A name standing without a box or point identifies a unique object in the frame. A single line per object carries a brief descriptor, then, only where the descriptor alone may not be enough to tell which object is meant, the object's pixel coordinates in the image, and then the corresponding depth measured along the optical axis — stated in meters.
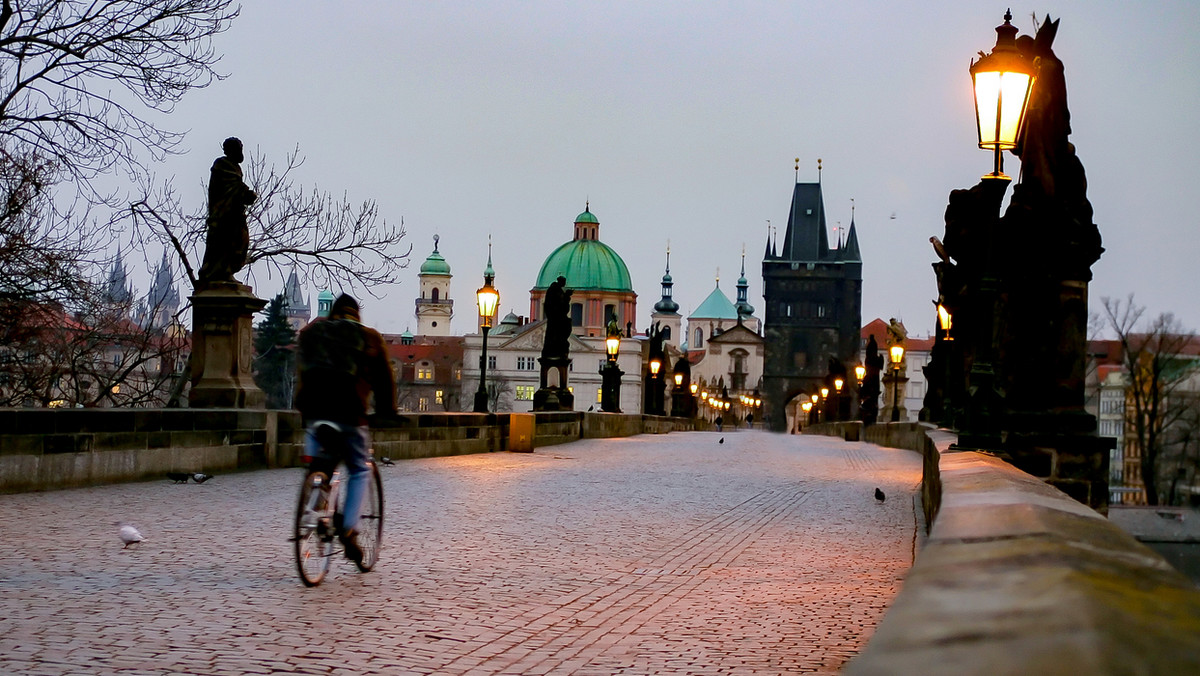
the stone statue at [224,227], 17.67
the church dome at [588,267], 183.12
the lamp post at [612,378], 45.81
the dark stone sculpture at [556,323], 37.41
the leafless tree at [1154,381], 51.34
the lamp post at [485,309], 30.02
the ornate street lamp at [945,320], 26.56
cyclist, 8.05
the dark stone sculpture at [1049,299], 13.27
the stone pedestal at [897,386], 43.44
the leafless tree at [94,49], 18.86
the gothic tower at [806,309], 147.25
